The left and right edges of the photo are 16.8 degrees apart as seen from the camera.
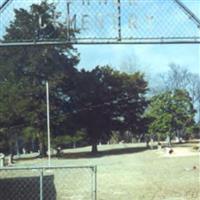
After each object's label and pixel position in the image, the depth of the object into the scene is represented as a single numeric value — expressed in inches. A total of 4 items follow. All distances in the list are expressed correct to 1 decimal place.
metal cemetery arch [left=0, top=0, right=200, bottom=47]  410.3
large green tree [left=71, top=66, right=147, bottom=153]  2402.8
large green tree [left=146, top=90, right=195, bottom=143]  2827.3
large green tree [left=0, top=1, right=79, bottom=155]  2135.8
